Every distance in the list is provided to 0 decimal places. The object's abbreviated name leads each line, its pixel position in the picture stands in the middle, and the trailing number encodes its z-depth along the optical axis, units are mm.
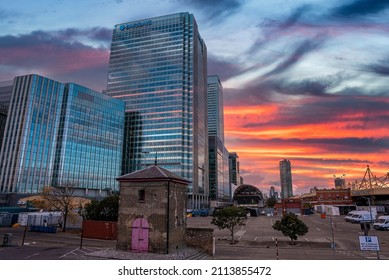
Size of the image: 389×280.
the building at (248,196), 136625
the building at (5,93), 140875
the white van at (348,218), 68938
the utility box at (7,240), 31312
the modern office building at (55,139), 102000
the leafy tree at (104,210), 41916
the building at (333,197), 116394
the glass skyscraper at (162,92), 136125
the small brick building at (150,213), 24828
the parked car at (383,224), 51344
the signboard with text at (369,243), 19984
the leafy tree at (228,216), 37781
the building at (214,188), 197750
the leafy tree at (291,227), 34594
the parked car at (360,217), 61594
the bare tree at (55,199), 46719
